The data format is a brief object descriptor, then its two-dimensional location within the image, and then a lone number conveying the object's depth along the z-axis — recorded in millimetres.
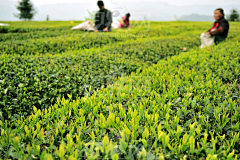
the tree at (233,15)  45469
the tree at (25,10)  38250
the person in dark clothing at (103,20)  11844
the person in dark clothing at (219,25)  7544
